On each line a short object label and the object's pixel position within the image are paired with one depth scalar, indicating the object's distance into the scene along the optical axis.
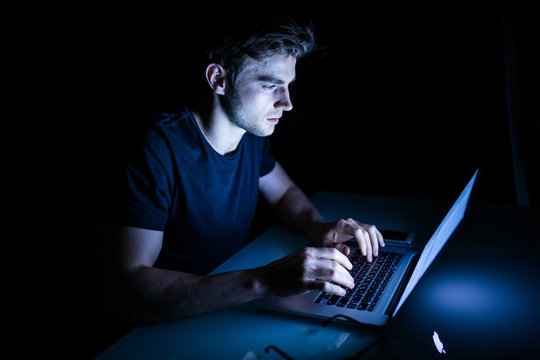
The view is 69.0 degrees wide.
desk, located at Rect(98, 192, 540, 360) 0.75
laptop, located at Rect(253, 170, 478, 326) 0.80
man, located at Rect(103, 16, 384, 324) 0.84
